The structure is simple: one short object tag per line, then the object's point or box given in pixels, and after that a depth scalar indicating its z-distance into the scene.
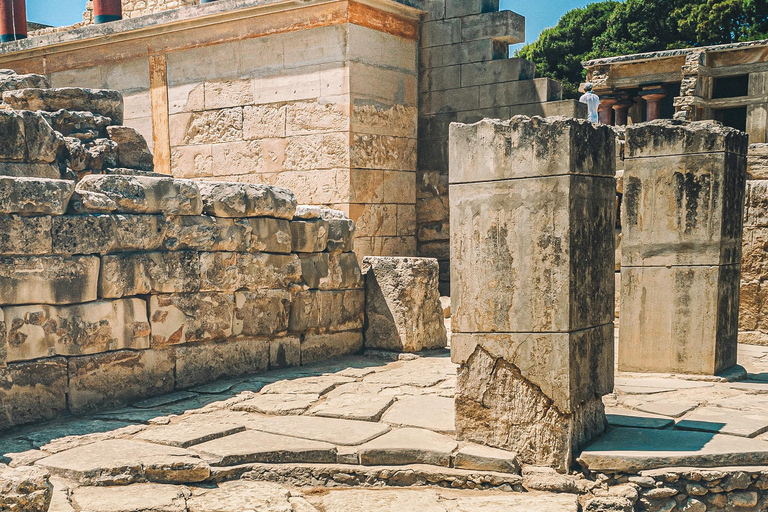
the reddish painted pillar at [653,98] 22.45
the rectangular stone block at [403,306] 7.60
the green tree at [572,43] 34.06
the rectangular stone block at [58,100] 8.08
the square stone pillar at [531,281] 4.30
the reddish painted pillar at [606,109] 23.20
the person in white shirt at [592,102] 12.28
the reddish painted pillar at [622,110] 23.36
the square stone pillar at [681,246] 6.18
